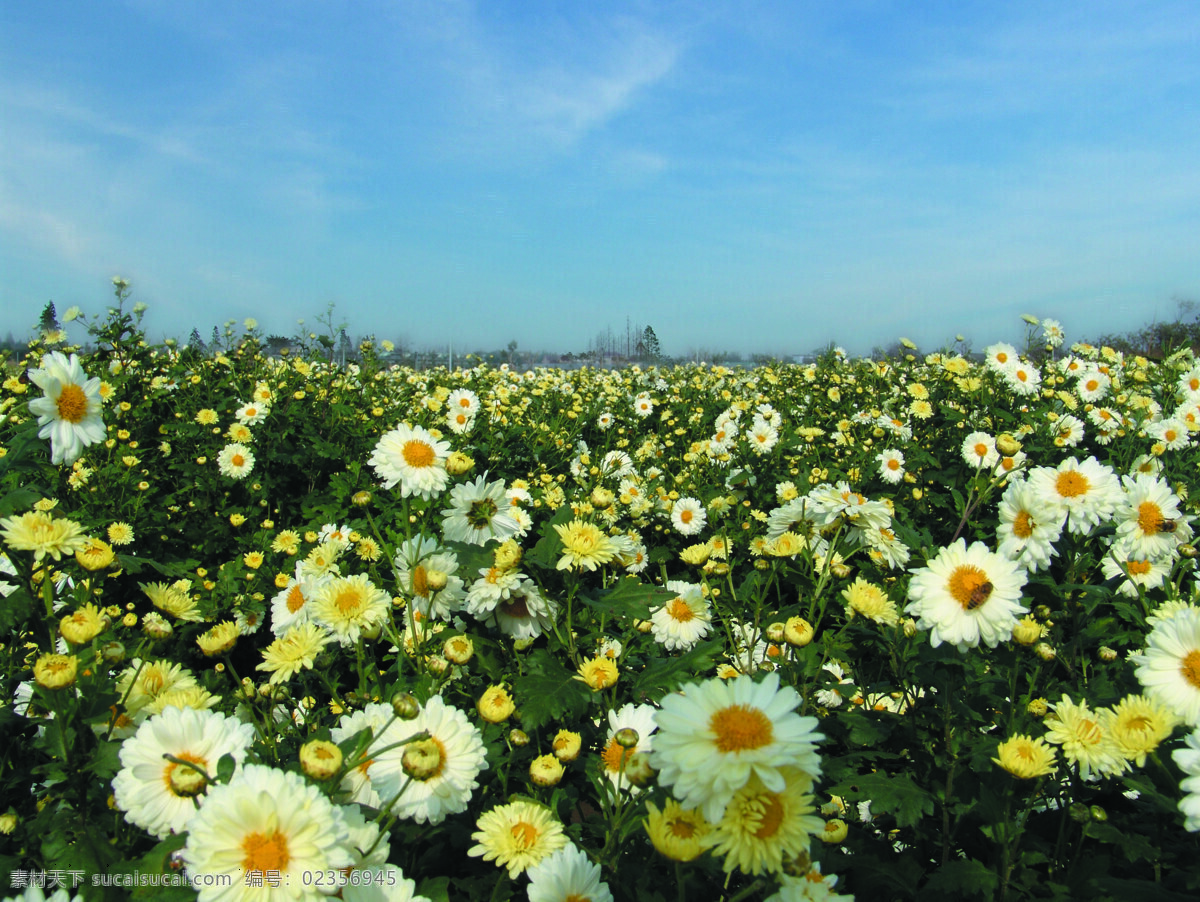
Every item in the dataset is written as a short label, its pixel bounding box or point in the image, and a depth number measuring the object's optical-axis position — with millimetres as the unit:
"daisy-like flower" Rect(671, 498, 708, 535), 1243
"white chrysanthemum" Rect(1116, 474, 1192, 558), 742
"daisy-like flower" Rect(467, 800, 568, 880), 483
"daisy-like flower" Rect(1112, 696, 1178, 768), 482
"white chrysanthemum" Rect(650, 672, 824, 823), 399
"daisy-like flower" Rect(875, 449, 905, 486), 2908
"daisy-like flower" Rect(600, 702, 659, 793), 522
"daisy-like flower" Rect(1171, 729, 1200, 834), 438
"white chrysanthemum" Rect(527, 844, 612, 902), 457
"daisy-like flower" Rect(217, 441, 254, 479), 3036
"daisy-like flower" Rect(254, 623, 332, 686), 578
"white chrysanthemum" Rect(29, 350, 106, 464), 608
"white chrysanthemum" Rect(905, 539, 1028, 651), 577
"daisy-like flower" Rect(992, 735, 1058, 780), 493
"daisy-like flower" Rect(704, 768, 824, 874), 403
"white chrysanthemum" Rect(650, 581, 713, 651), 733
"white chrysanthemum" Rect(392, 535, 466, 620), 612
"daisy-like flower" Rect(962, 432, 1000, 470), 1215
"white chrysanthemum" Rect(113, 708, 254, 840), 451
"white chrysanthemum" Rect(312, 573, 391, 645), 592
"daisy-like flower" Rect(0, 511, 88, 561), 510
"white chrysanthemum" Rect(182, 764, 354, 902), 405
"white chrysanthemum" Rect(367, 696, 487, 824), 492
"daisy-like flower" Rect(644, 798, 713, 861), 417
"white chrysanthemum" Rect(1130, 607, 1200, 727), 512
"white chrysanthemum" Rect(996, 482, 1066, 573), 708
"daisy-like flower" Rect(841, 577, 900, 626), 633
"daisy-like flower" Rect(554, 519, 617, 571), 579
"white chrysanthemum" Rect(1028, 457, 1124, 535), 714
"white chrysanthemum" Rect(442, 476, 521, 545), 654
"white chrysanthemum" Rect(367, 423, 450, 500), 646
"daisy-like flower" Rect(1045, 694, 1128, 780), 498
